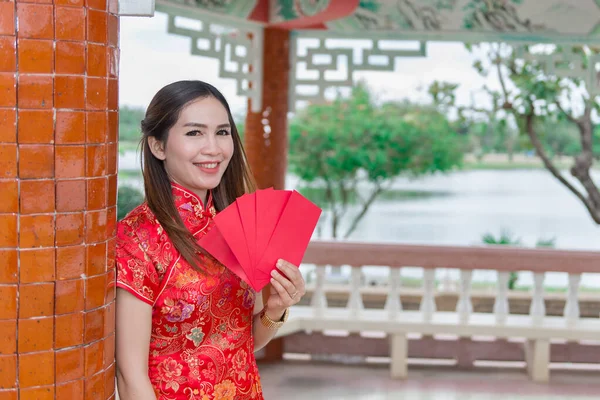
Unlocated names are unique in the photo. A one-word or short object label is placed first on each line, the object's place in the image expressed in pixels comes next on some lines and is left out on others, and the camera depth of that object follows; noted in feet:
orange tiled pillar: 4.23
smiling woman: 5.08
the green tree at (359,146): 34.88
